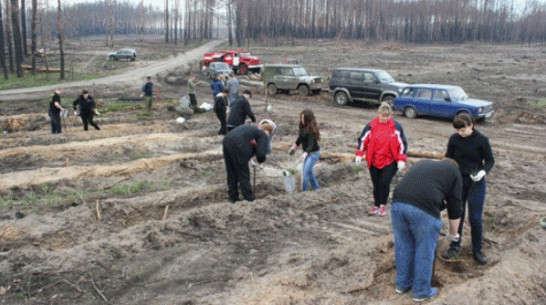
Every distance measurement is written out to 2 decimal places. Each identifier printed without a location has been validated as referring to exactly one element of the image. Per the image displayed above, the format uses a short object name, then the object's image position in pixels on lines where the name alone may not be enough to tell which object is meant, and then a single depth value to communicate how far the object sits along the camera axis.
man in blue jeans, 4.38
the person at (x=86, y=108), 14.01
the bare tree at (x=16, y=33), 32.80
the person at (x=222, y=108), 13.44
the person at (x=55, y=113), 13.73
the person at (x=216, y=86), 17.73
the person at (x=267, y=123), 7.61
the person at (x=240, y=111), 10.77
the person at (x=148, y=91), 18.92
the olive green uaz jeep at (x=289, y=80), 23.22
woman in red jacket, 6.61
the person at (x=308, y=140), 7.65
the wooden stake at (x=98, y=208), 7.24
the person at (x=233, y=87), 16.97
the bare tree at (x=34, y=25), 31.84
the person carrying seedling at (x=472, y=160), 5.22
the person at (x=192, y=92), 18.86
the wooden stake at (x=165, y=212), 7.57
